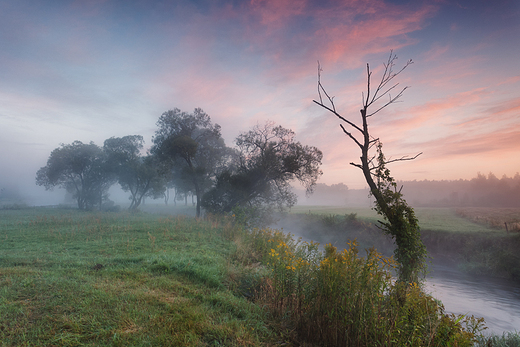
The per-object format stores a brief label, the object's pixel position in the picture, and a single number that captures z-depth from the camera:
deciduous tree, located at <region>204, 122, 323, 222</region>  24.17
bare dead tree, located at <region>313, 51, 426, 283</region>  6.71
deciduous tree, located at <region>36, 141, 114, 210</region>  37.50
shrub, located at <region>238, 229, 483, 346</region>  4.09
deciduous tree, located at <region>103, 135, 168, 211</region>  37.81
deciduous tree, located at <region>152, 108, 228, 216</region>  26.36
